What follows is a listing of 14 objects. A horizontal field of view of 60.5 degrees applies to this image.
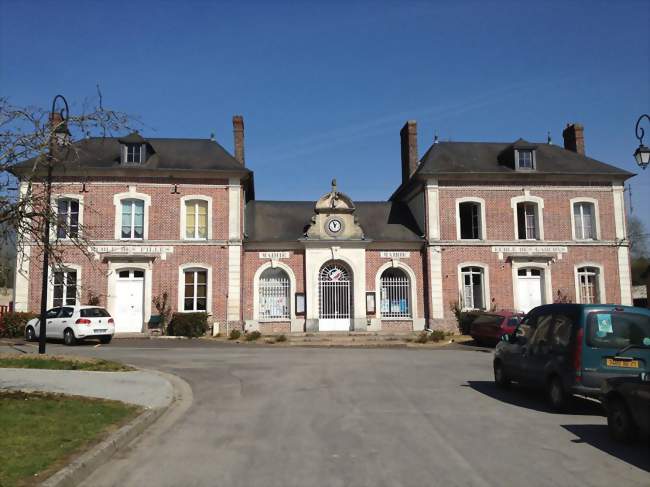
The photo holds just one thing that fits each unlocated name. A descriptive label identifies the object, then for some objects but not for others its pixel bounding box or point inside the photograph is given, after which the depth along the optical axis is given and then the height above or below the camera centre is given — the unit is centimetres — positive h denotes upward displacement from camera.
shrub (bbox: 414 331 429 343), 2238 -136
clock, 2553 +362
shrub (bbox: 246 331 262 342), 2269 -121
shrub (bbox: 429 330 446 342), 2277 -131
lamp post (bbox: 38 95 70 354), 818 +244
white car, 1991 -55
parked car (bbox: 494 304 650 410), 822 -70
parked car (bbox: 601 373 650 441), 628 -123
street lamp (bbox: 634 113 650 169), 1348 +355
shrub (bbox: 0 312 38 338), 2236 -58
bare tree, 791 +202
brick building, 2434 +271
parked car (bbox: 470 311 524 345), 2031 -83
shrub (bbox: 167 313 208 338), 2317 -73
